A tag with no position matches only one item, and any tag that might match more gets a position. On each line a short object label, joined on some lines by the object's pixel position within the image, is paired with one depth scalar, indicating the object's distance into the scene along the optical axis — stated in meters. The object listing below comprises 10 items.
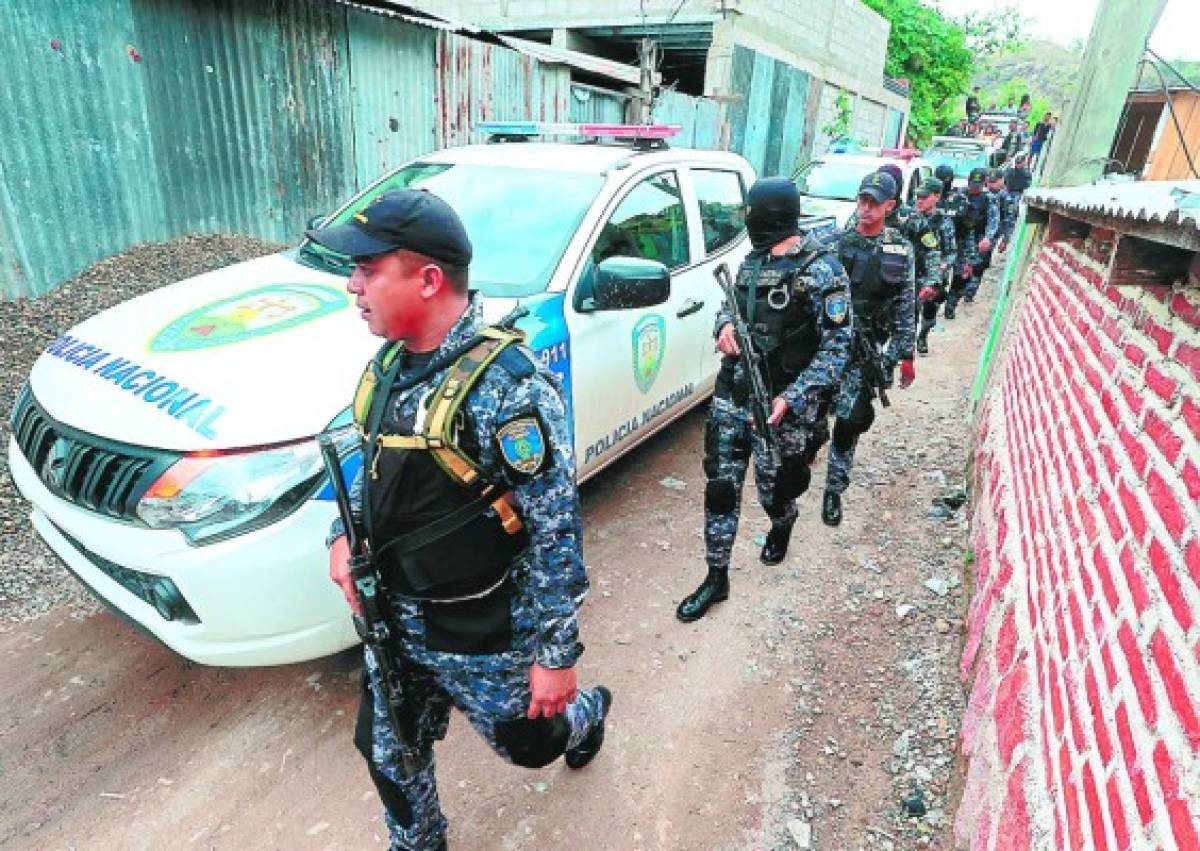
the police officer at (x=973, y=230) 8.32
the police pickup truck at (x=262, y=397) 2.02
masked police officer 2.85
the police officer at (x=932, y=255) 5.54
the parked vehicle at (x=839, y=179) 8.22
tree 21.81
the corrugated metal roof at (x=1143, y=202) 1.18
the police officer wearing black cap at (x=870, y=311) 3.78
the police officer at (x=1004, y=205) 9.01
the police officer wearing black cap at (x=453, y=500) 1.40
